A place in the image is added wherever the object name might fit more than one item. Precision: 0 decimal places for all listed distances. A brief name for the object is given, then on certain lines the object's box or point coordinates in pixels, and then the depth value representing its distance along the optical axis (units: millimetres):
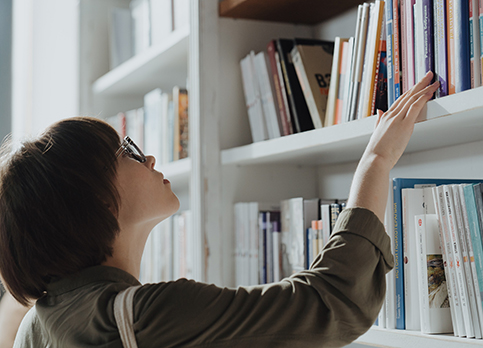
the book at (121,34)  2234
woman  812
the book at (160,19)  1920
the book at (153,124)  1982
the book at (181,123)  1863
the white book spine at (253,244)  1464
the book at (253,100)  1458
